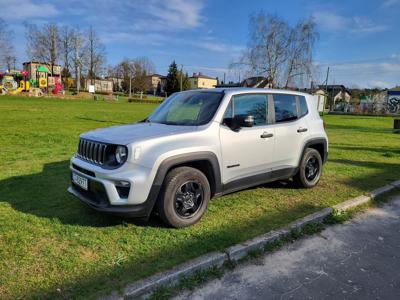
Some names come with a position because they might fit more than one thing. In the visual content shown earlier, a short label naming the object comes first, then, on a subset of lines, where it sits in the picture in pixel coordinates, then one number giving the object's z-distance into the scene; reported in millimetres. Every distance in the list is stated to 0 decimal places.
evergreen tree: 83500
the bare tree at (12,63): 79450
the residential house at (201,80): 132000
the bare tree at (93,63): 80625
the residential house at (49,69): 74688
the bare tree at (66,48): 76625
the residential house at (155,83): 120094
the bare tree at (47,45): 73688
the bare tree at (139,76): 92812
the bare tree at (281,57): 41562
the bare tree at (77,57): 75750
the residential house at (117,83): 106688
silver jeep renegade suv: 3912
